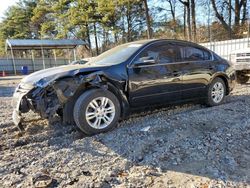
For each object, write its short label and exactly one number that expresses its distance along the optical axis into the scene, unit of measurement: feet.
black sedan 9.66
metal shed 56.09
